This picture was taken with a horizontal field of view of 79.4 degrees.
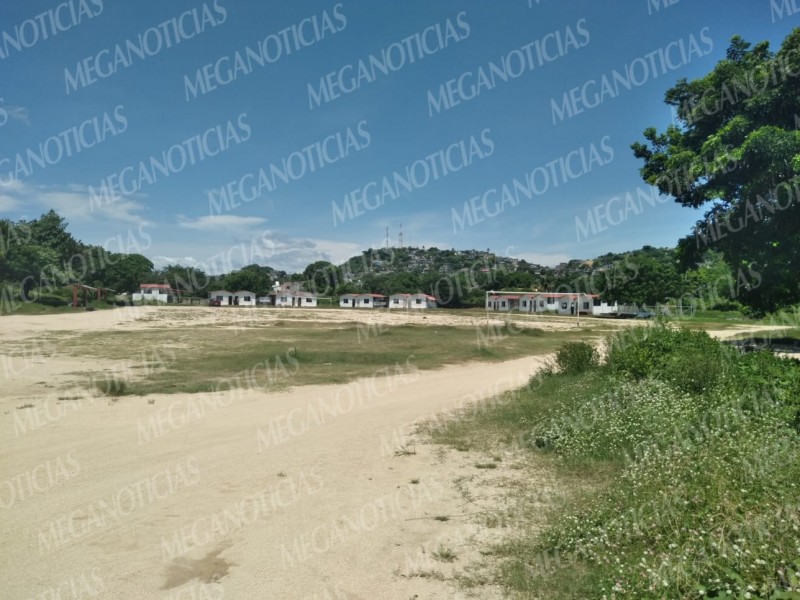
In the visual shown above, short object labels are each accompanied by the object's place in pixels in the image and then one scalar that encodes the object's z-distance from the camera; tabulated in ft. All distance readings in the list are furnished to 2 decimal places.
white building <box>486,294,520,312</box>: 270.46
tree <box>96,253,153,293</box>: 297.12
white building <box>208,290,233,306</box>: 308.65
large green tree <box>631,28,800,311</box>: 48.98
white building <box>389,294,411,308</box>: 310.45
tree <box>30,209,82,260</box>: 244.85
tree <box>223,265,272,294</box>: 325.42
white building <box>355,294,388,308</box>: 317.63
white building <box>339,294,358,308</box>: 321.97
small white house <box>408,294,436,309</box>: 306.55
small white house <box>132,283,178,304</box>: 297.61
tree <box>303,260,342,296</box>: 378.88
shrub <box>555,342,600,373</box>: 47.70
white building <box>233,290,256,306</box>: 311.68
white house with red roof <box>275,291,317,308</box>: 319.47
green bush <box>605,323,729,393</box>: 30.35
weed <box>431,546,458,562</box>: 15.67
